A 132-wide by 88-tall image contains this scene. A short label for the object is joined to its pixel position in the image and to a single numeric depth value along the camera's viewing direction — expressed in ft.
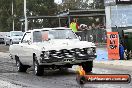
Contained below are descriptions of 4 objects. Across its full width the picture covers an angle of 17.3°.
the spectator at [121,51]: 66.13
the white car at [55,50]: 46.70
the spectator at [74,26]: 119.44
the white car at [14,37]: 145.28
